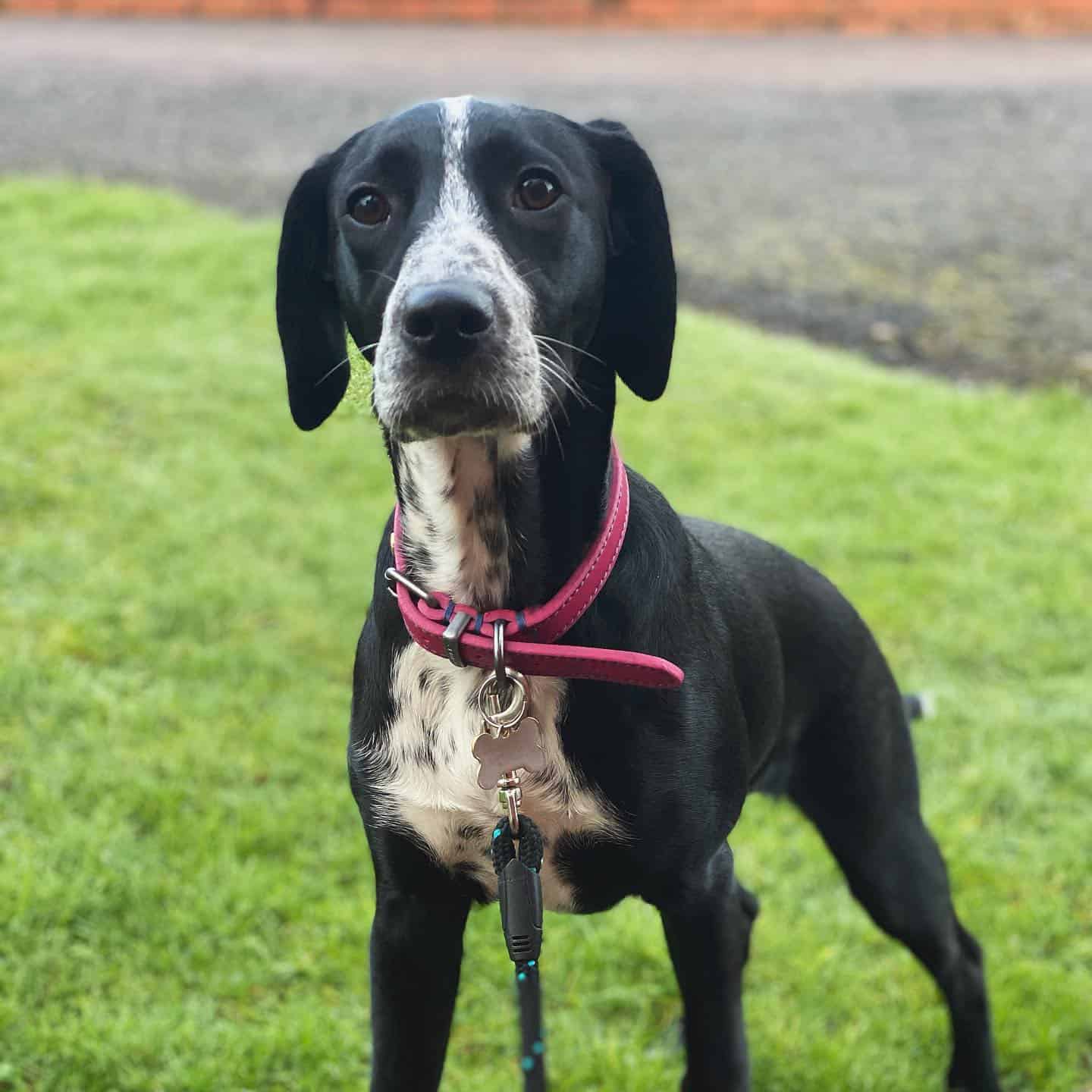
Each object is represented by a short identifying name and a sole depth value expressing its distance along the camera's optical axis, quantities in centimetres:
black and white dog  93
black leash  94
